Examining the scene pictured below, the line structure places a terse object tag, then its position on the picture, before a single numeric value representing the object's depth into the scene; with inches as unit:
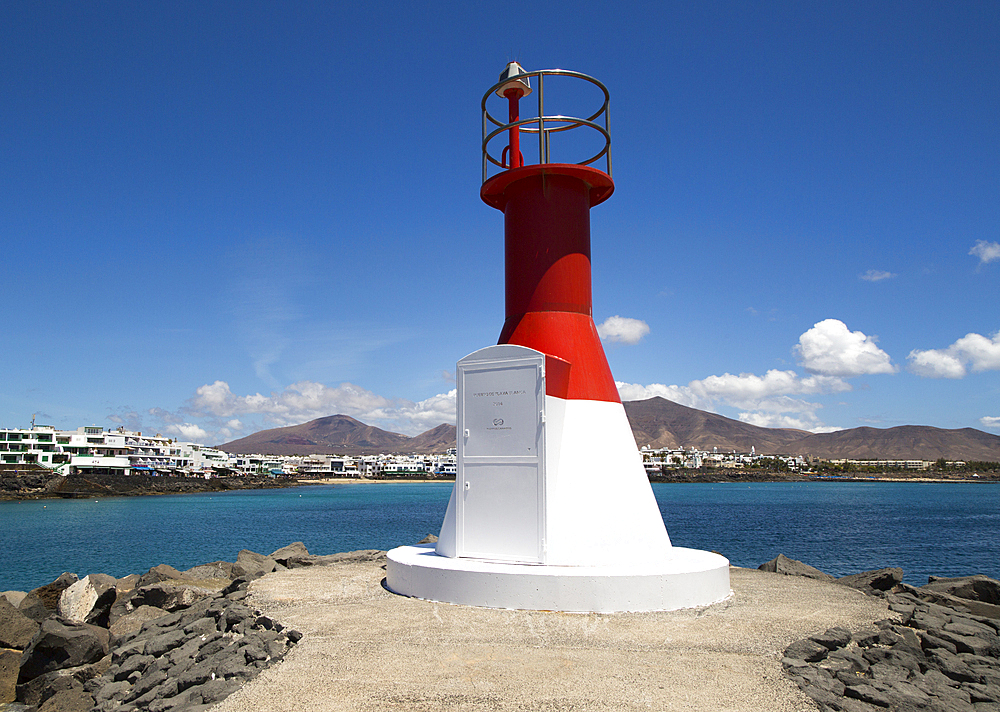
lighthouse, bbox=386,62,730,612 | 268.5
